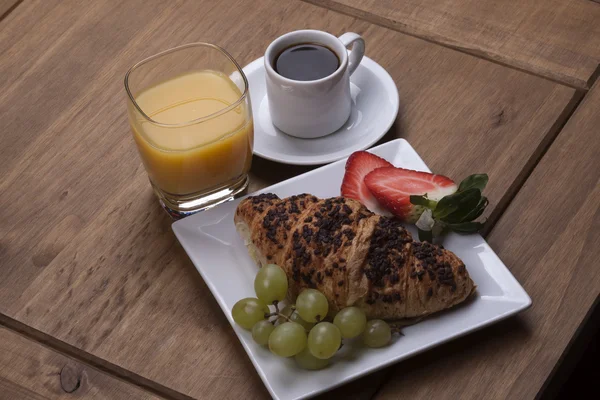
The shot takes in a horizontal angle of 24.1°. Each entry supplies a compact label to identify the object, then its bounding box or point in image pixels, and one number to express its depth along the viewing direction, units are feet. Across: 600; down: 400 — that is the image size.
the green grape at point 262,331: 2.89
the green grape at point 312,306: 2.89
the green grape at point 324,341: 2.84
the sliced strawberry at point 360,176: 3.17
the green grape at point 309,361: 2.88
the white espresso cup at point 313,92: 3.29
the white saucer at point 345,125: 3.33
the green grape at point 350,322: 2.88
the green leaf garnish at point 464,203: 3.07
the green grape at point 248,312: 2.92
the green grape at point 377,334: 2.90
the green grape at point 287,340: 2.85
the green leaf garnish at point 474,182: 3.10
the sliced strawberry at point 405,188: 3.12
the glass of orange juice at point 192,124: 3.09
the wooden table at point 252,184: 2.96
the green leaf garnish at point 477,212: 3.09
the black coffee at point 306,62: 3.33
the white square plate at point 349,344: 2.89
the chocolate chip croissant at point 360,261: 2.93
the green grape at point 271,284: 2.93
